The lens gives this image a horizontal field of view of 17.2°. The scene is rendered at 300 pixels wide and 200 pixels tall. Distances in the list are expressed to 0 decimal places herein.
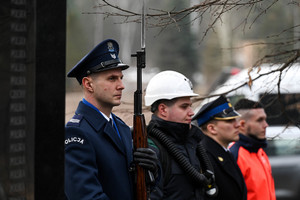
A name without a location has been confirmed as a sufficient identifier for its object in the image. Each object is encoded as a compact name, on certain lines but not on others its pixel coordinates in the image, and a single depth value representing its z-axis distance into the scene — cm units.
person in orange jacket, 843
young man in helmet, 655
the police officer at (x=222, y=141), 776
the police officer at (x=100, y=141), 524
